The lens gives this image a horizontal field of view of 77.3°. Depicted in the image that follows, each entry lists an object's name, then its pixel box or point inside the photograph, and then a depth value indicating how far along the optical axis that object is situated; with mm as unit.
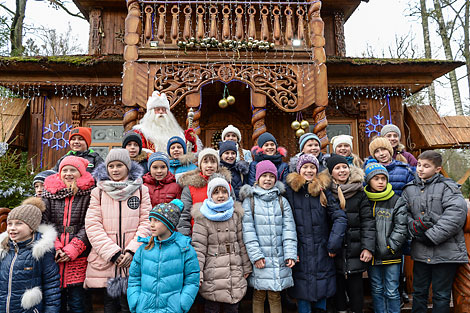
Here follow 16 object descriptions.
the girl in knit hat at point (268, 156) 3523
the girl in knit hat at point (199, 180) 2943
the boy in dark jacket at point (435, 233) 2783
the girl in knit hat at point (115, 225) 2627
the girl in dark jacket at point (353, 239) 2916
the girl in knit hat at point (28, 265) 2416
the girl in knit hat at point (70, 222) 2670
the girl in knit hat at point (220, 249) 2654
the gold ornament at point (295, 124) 6109
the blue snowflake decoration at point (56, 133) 7284
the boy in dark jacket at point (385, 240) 2943
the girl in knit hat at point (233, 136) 4362
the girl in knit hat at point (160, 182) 3143
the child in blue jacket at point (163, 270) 2289
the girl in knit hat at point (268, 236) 2793
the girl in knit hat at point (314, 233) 2846
